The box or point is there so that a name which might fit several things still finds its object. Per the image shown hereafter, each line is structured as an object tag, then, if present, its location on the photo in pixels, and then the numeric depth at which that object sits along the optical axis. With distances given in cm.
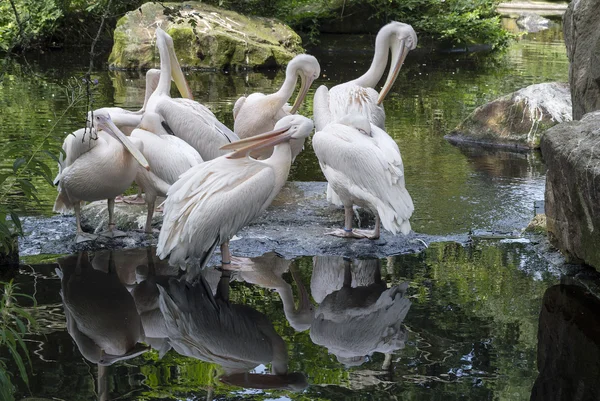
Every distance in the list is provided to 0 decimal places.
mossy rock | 3506
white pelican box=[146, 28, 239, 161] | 1379
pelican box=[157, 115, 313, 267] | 1048
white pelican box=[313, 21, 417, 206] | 1393
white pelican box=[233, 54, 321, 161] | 1484
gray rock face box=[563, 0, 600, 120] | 1276
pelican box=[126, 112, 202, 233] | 1209
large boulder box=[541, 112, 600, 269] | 955
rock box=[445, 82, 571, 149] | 2000
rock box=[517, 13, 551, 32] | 5553
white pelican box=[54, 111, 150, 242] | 1163
